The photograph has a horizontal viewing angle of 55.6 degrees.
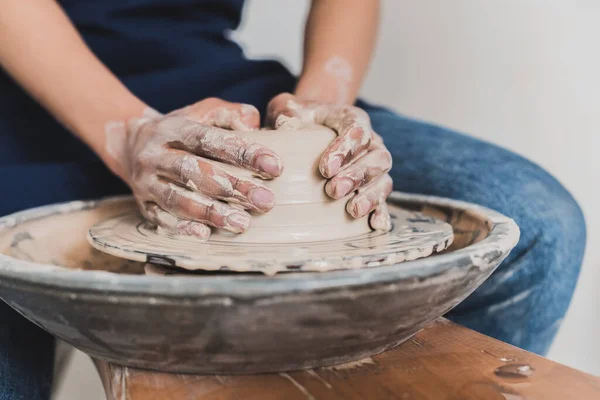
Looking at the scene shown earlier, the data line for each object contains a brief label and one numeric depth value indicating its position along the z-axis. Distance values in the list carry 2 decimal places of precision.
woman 0.72
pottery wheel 0.54
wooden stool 0.53
